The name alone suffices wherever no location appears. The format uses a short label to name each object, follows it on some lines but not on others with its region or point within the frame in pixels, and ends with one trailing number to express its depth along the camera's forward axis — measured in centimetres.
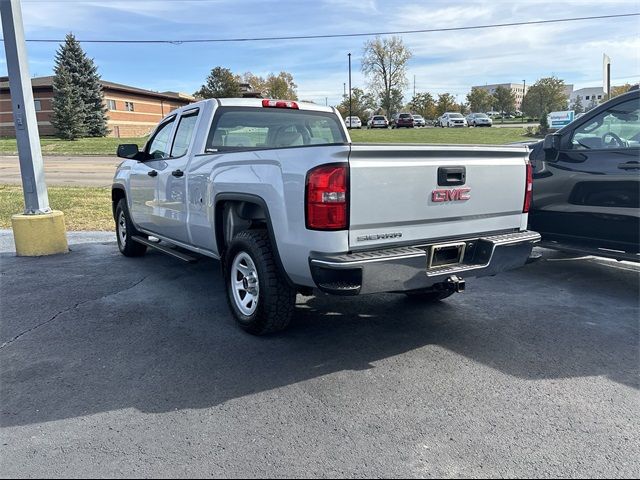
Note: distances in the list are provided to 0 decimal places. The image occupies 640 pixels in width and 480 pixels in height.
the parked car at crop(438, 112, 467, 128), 5369
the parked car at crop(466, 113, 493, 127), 5219
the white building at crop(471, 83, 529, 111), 12714
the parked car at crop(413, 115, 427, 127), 5929
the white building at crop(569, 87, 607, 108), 8264
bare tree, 7369
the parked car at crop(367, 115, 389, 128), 5519
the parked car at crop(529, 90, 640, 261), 526
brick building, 4722
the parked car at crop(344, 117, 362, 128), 5519
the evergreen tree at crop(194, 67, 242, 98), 5650
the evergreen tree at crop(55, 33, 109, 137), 4241
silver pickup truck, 344
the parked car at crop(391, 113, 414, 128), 5391
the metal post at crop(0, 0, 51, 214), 698
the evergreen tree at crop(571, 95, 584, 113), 5492
